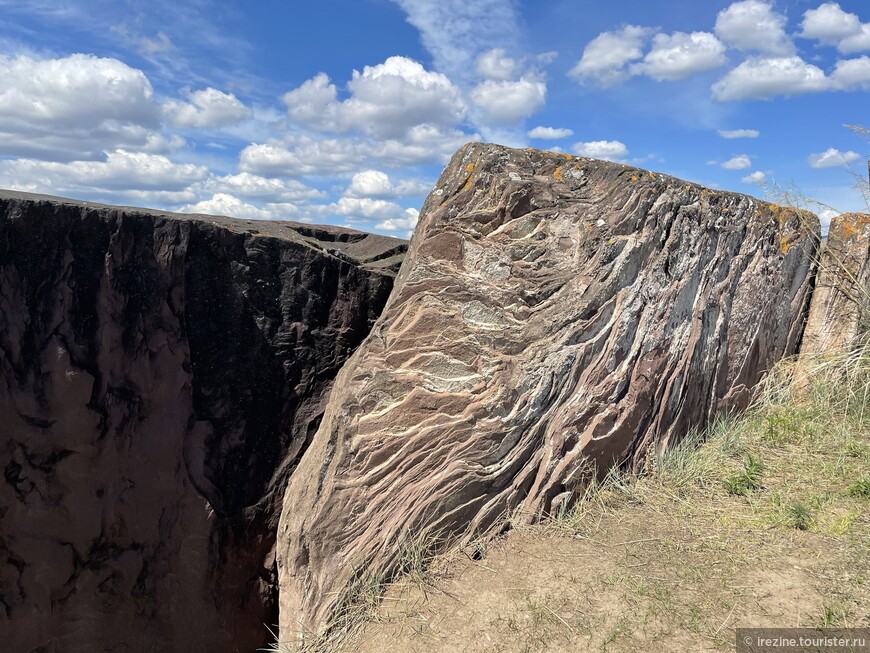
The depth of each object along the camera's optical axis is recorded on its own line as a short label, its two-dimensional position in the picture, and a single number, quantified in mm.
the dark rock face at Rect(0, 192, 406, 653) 3473
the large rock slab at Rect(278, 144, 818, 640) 3387
